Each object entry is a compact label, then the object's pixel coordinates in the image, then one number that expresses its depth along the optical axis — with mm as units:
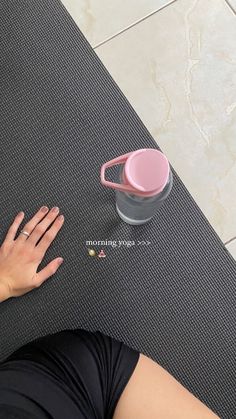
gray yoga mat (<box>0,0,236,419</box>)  940
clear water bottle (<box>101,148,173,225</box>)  778
